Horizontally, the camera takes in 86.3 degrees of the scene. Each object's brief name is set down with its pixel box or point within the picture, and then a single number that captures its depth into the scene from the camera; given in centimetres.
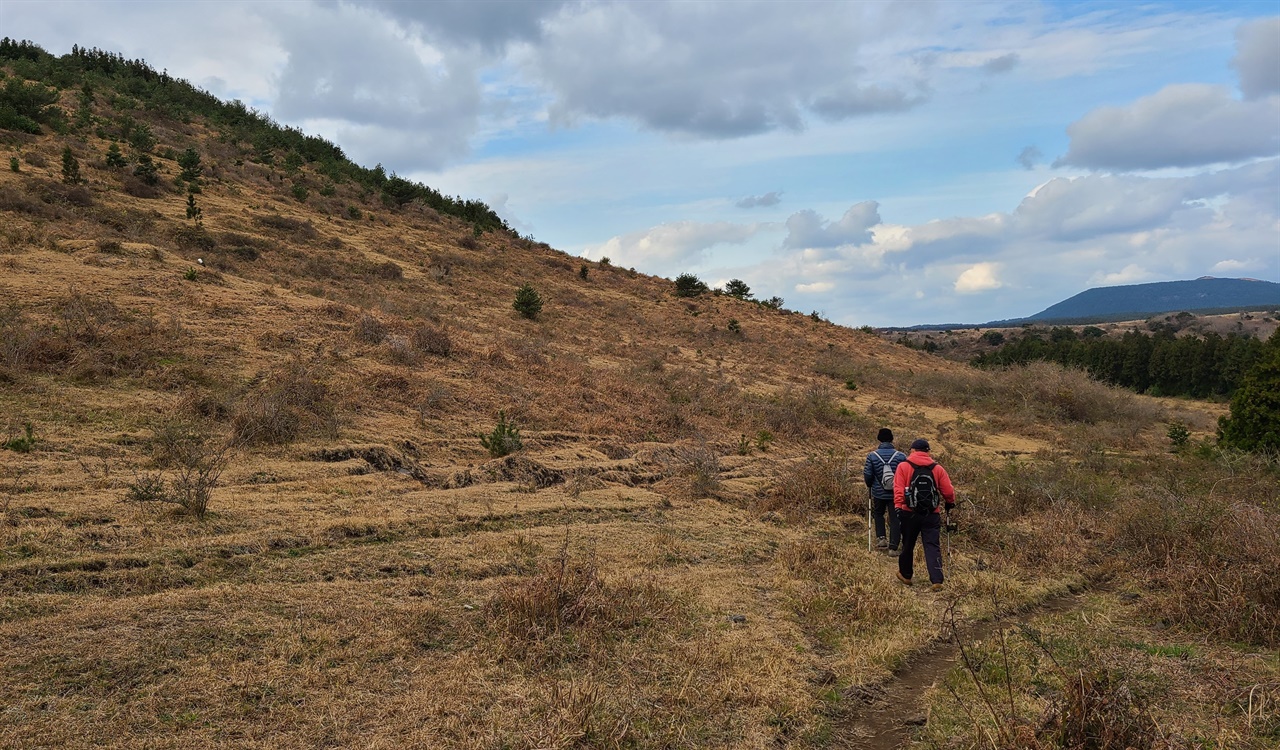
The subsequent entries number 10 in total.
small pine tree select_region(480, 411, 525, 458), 1195
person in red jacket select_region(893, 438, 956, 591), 794
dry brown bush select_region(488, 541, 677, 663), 570
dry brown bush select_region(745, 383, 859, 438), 1748
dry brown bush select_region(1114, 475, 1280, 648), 639
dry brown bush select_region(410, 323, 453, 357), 1655
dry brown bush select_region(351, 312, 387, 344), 1594
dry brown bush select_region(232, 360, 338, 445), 1036
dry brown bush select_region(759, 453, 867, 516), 1148
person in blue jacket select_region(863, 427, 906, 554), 937
